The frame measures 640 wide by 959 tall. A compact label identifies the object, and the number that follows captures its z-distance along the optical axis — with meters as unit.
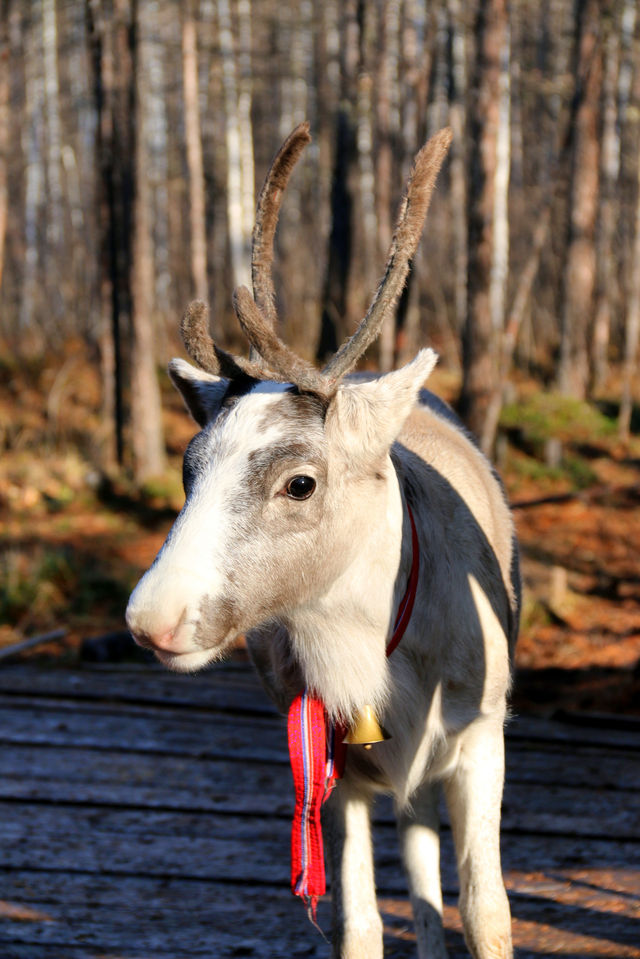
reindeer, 2.27
